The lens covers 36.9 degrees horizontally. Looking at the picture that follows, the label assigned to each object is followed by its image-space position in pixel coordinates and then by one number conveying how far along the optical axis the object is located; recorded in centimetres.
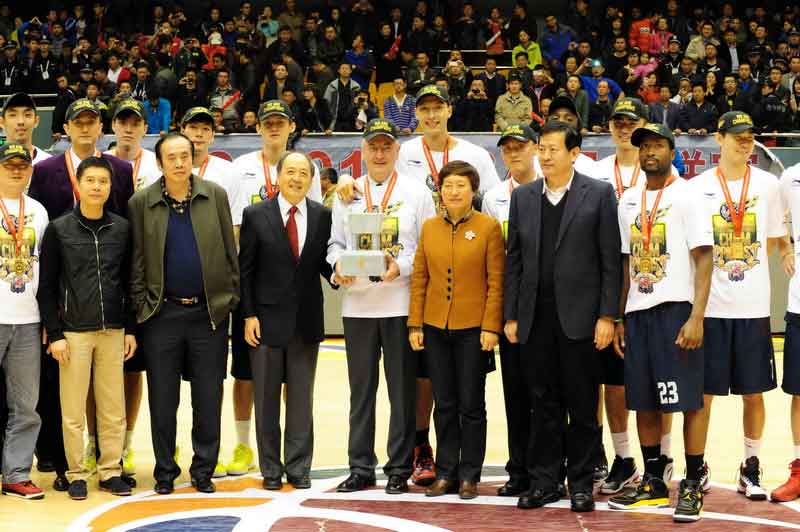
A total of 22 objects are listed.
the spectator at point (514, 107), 1661
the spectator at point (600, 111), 1645
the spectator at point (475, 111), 1694
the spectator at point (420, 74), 1756
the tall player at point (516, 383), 700
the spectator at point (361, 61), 1927
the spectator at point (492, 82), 1739
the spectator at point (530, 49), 1998
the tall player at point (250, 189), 755
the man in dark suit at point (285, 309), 723
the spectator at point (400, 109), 1644
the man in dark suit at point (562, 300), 664
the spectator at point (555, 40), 2012
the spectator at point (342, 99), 1702
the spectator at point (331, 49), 1970
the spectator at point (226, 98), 1717
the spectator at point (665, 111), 1661
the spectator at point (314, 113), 1659
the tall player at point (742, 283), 691
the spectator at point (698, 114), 1639
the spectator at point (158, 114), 1703
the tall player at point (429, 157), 746
